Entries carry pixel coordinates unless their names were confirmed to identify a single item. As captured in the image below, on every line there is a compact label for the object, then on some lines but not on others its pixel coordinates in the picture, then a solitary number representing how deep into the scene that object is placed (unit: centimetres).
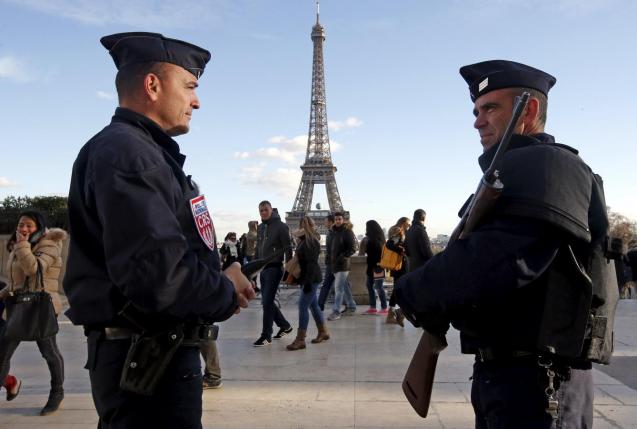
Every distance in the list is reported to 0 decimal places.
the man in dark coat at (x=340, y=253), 956
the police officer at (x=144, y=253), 185
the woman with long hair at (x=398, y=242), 949
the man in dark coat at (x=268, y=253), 750
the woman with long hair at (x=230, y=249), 1326
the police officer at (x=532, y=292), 181
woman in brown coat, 474
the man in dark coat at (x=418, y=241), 844
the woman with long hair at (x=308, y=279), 742
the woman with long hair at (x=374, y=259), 1002
